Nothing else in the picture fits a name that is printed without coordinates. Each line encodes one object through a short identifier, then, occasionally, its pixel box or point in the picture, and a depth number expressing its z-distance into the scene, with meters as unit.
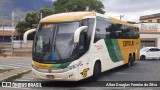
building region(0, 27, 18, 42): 53.67
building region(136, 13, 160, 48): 38.10
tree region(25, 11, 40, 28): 50.72
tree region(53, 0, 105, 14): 57.89
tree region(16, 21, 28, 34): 50.72
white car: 28.48
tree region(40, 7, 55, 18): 52.71
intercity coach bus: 10.14
